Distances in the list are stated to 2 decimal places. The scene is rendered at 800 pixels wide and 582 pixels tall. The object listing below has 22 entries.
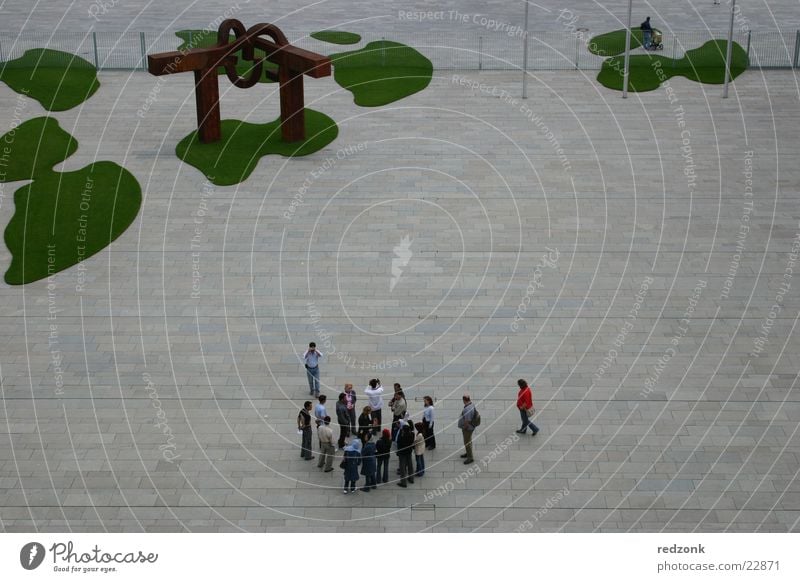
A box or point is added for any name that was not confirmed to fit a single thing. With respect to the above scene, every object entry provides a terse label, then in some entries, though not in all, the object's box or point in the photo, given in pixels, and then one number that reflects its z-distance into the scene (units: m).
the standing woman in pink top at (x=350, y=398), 28.56
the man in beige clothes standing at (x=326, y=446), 27.05
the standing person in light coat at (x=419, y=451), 27.11
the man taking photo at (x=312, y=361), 30.16
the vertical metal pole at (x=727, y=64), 49.73
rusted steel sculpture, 44.59
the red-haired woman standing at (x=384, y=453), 26.77
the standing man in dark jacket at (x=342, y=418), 28.50
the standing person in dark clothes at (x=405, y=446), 26.89
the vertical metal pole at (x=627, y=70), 49.58
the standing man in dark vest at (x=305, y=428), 27.56
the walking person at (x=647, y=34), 56.38
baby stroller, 56.06
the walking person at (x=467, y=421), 27.53
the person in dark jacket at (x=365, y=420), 28.02
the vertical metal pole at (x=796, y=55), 53.69
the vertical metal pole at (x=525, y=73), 50.50
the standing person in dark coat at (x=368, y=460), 26.42
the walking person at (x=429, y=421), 27.97
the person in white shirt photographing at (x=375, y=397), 28.52
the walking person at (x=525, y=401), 28.45
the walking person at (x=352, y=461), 26.38
